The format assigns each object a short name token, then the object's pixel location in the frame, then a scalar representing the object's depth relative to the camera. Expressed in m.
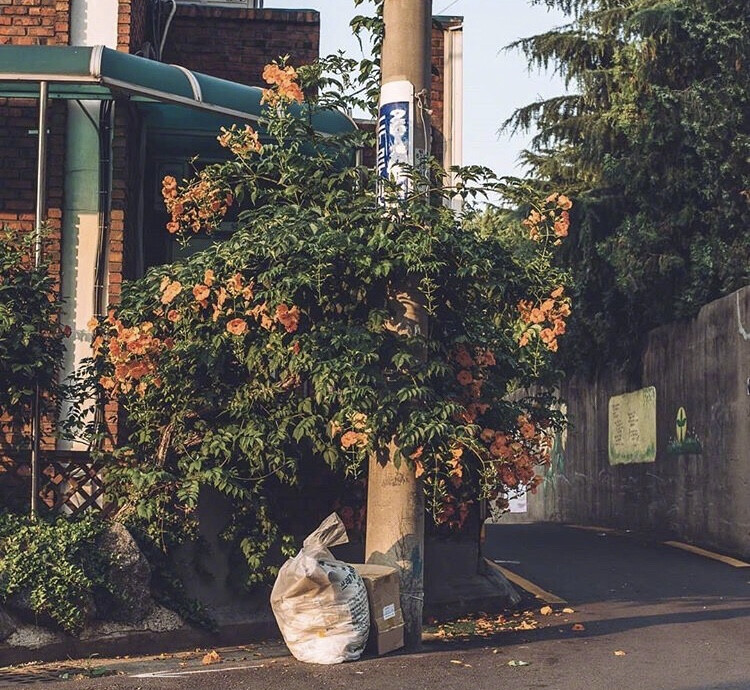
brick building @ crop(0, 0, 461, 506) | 11.72
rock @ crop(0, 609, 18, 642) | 8.79
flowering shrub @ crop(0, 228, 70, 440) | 9.56
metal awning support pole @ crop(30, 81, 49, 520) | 10.09
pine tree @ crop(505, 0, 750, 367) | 19.47
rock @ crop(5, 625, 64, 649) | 8.85
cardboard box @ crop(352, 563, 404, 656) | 9.14
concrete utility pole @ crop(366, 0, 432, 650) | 9.63
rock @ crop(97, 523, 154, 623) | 9.38
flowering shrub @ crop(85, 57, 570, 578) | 9.55
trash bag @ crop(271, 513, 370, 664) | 8.82
